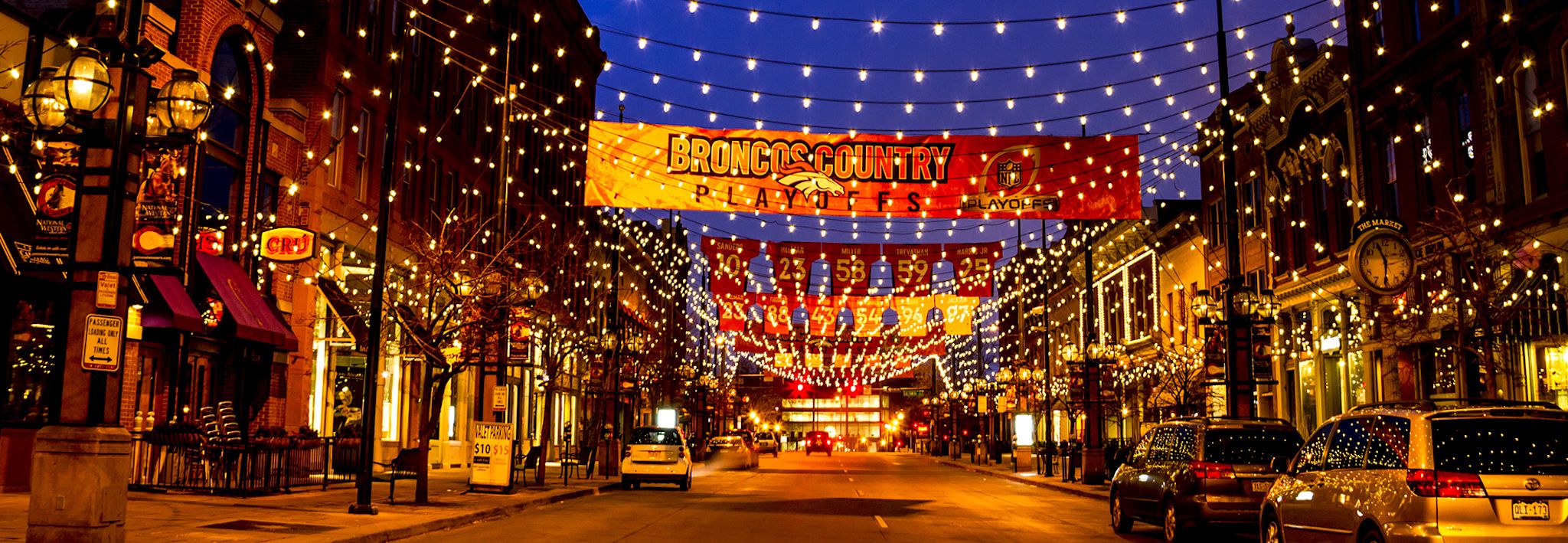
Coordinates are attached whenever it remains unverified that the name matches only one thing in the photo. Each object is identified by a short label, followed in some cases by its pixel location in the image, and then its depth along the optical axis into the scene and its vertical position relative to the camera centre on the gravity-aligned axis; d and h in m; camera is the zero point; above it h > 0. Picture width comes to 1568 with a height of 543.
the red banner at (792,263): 34.66 +4.61
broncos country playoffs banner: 25.88 +5.32
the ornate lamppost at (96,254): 10.73 +1.50
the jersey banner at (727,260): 34.00 +4.59
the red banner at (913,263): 34.97 +4.67
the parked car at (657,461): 30.27 -0.78
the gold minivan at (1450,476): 9.37 -0.29
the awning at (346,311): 27.42 +2.55
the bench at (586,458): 35.19 -0.85
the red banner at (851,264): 34.97 +4.61
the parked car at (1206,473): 15.03 -0.47
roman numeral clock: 19.73 +2.78
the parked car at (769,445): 80.69 -0.96
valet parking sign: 25.02 -0.57
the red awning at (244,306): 22.33 +2.18
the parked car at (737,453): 51.22 -1.00
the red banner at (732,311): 36.44 +3.57
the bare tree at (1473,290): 18.47 +2.55
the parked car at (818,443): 92.50 -0.89
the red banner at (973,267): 34.78 +4.56
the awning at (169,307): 19.81 +1.85
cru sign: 22.89 +3.26
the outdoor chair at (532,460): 29.07 -0.78
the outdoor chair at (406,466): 28.20 -0.91
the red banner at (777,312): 37.47 +3.60
